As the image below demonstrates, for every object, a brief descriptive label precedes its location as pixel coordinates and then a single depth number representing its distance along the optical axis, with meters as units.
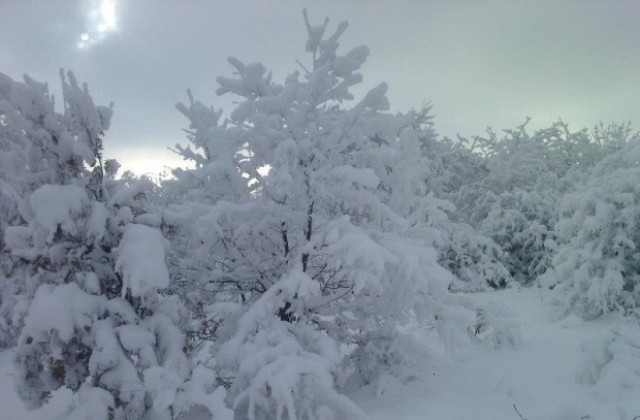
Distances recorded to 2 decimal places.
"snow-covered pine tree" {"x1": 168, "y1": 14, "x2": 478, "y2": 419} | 5.26
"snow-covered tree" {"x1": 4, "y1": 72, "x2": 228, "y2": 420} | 4.79
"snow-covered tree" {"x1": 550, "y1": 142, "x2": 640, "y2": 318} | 9.66
